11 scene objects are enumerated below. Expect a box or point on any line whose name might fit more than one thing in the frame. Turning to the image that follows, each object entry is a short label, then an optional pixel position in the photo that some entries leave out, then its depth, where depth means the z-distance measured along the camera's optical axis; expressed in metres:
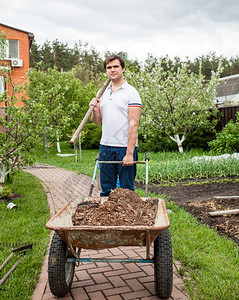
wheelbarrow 2.47
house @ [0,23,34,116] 20.72
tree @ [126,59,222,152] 12.09
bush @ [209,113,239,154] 10.23
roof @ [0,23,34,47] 20.64
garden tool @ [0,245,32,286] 2.95
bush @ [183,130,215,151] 12.79
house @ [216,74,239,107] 29.03
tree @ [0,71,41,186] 5.88
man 3.31
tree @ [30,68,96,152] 17.02
